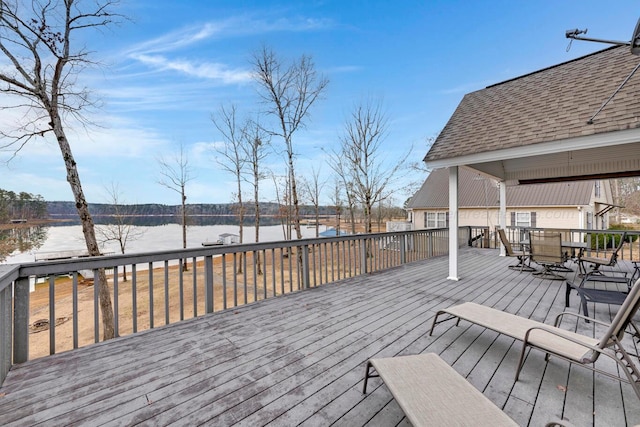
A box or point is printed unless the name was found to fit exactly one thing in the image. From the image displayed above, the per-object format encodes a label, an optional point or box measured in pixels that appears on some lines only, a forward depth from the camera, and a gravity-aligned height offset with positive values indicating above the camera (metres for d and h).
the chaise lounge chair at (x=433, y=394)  1.29 -1.06
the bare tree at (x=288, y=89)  9.23 +4.43
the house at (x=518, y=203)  12.73 +0.26
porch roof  4.08 +1.54
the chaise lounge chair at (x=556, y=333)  1.71 -1.06
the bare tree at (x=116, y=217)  14.85 -0.24
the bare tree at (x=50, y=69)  4.95 +2.94
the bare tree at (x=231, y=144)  13.10 +3.53
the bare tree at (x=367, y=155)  12.61 +2.88
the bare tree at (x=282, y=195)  17.15 +1.13
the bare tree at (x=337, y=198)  18.53 +0.93
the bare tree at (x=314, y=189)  18.94 +1.63
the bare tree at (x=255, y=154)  12.98 +2.95
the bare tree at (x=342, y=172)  14.88 +2.29
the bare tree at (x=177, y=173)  13.99 +2.15
